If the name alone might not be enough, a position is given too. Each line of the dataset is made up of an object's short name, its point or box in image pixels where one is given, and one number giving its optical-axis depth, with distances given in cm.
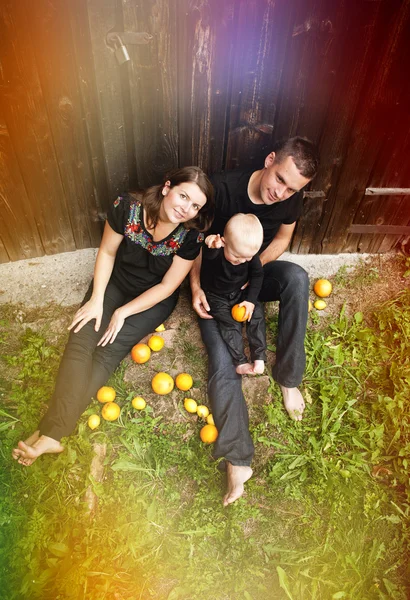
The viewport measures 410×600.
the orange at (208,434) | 310
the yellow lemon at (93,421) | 307
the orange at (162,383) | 327
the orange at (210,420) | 321
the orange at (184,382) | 333
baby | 297
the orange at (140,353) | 340
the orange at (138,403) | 322
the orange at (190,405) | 324
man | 292
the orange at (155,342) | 350
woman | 287
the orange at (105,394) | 319
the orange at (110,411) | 312
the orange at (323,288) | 400
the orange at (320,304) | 395
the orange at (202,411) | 323
